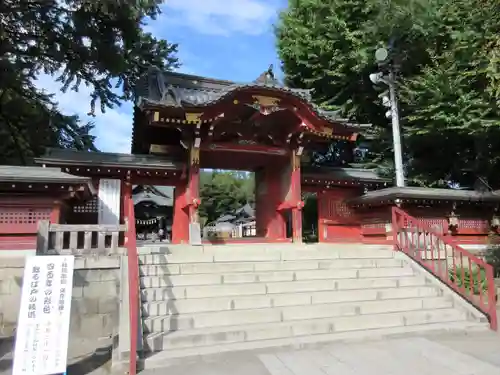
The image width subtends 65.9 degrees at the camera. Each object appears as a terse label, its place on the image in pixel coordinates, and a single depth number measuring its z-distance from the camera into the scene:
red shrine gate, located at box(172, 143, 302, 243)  11.26
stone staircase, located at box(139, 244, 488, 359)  5.69
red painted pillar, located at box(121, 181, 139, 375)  4.61
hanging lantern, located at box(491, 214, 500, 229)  12.18
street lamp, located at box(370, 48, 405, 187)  12.11
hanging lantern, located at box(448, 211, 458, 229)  11.92
